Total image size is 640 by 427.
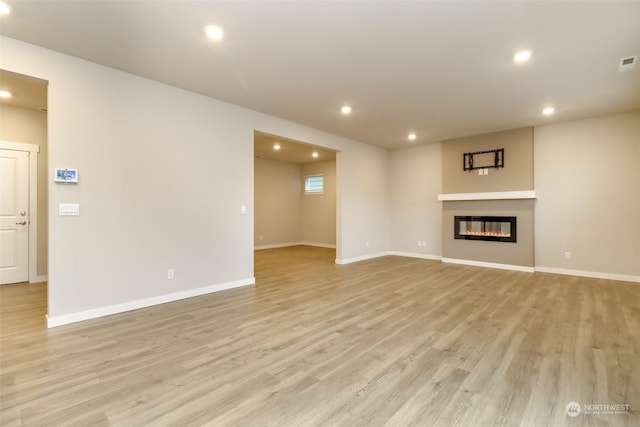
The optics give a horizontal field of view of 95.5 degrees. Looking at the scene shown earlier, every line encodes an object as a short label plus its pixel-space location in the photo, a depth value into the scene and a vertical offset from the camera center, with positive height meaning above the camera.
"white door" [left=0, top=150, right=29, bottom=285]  4.58 -0.03
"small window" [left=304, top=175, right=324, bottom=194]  9.72 +1.02
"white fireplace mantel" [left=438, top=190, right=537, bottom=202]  5.56 +0.38
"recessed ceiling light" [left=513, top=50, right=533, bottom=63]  2.99 +1.67
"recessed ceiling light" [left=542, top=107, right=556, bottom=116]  4.62 +1.68
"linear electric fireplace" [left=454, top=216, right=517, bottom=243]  5.82 -0.30
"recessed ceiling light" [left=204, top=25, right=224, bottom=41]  2.60 +1.67
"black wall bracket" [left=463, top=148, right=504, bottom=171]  5.97 +1.15
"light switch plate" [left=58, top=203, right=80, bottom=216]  3.03 +0.05
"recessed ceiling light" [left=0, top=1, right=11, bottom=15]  2.31 +1.66
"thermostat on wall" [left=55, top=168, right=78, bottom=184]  3.01 +0.40
